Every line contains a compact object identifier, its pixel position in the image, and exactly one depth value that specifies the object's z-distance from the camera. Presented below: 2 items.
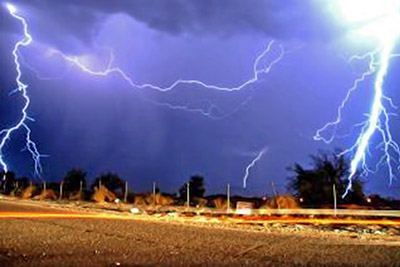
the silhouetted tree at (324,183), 41.22
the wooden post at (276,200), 33.76
